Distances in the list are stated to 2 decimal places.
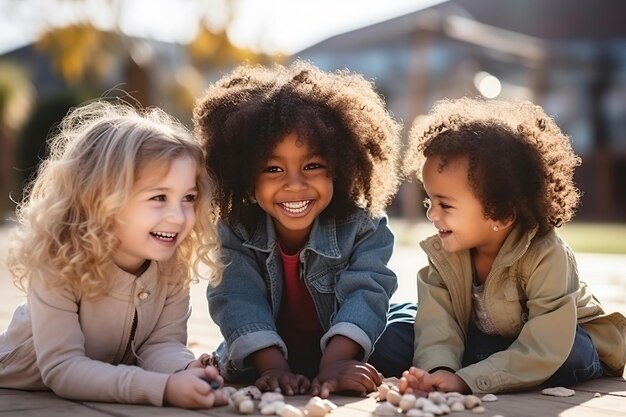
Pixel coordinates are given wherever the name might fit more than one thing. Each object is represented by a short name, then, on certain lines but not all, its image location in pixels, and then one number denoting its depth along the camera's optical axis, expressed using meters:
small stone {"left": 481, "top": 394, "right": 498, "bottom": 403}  2.50
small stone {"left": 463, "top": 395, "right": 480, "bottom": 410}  2.36
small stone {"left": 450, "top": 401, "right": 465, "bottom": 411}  2.34
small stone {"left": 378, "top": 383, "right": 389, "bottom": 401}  2.47
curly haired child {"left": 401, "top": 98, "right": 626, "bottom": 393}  2.68
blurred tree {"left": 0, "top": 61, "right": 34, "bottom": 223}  17.22
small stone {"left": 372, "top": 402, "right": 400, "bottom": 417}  2.28
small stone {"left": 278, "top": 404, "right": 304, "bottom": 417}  2.15
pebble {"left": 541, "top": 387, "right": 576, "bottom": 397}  2.61
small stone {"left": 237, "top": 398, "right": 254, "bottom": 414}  2.26
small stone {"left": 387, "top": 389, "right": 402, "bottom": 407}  2.39
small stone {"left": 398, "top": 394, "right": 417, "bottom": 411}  2.30
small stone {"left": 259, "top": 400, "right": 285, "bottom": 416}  2.24
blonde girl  2.47
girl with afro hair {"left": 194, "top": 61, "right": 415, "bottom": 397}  2.88
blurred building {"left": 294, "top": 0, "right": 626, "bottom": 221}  19.31
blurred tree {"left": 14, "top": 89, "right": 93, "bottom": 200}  17.32
